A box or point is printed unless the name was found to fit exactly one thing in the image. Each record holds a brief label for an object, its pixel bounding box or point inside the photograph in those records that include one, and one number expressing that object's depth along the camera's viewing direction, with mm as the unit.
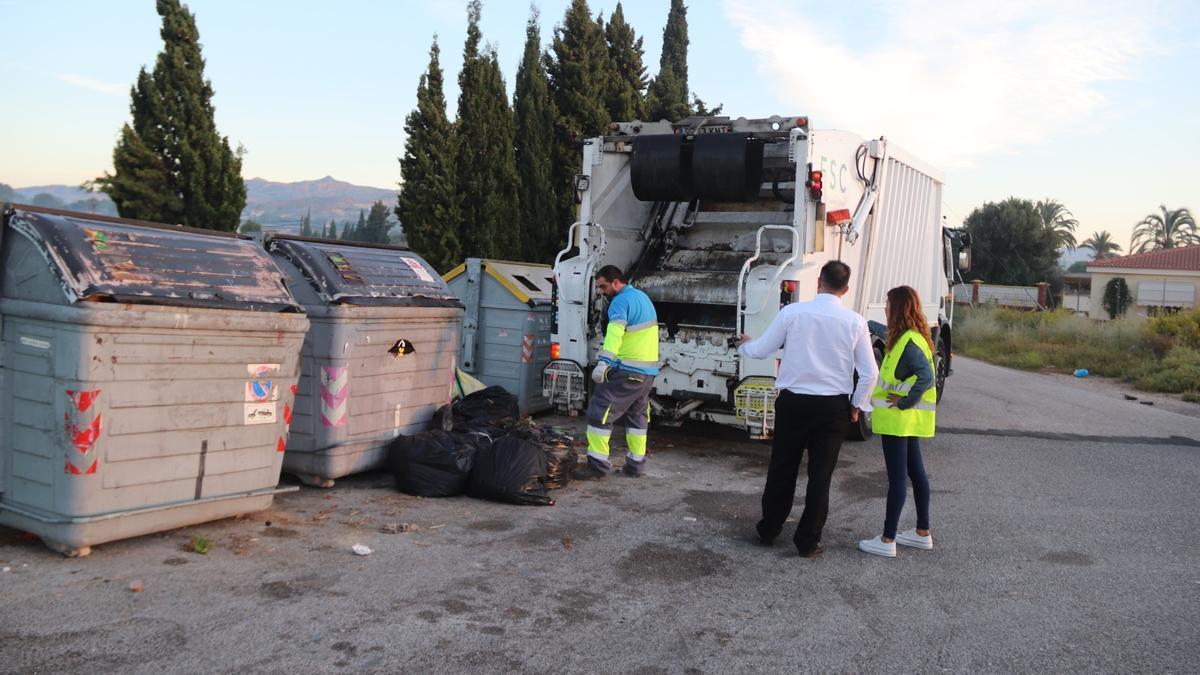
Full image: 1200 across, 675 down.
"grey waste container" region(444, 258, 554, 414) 8945
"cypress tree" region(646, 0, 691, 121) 19938
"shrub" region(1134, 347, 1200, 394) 14312
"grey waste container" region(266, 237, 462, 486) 5766
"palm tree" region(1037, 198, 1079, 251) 44156
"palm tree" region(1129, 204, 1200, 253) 50094
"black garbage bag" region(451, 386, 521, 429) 7004
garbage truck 7414
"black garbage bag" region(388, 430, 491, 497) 5852
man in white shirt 4984
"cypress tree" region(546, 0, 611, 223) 17844
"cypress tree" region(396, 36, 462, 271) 15562
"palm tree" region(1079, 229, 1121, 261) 56094
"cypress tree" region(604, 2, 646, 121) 18562
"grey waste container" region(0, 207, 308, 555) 4254
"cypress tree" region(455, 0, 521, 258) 16047
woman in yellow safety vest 5066
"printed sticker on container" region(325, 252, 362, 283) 6012
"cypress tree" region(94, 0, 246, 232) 13570
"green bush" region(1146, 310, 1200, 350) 17516
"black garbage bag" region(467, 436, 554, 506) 5766
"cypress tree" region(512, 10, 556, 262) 17484
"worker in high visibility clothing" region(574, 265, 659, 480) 6586
